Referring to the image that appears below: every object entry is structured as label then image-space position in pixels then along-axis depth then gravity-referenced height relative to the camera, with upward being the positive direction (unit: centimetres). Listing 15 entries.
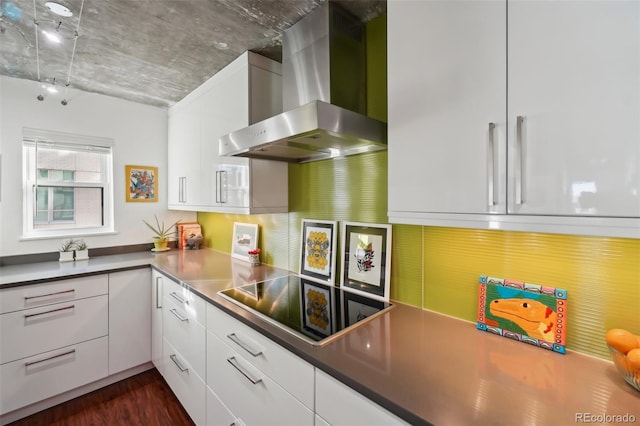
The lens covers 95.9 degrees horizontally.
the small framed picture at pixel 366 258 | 149 -25
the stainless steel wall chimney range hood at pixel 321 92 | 120 +64
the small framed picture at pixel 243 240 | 236 -24
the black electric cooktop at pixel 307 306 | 116 -46
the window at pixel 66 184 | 232 +23
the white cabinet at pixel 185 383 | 167 -110
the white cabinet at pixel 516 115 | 68 +28
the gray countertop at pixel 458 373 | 71 -48
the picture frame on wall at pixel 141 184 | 277 +27
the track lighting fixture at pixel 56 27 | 138 +99
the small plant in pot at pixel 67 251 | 234 -33
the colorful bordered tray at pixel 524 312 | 99 -37
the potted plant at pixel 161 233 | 281 -22
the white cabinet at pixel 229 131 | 184 +56
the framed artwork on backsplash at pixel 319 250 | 174 -24
